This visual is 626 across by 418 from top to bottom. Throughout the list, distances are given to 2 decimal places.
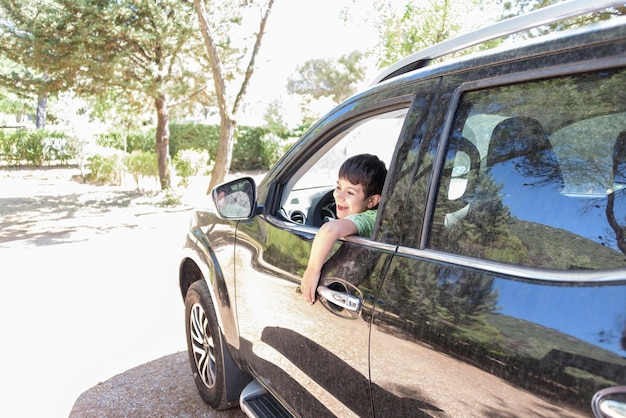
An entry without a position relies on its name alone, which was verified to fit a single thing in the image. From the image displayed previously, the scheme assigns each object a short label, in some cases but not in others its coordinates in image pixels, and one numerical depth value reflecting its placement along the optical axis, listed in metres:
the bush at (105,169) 18.06
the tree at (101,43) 11.27
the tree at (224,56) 10.66
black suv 1.14
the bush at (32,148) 22.64
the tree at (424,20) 10.59
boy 2.04
